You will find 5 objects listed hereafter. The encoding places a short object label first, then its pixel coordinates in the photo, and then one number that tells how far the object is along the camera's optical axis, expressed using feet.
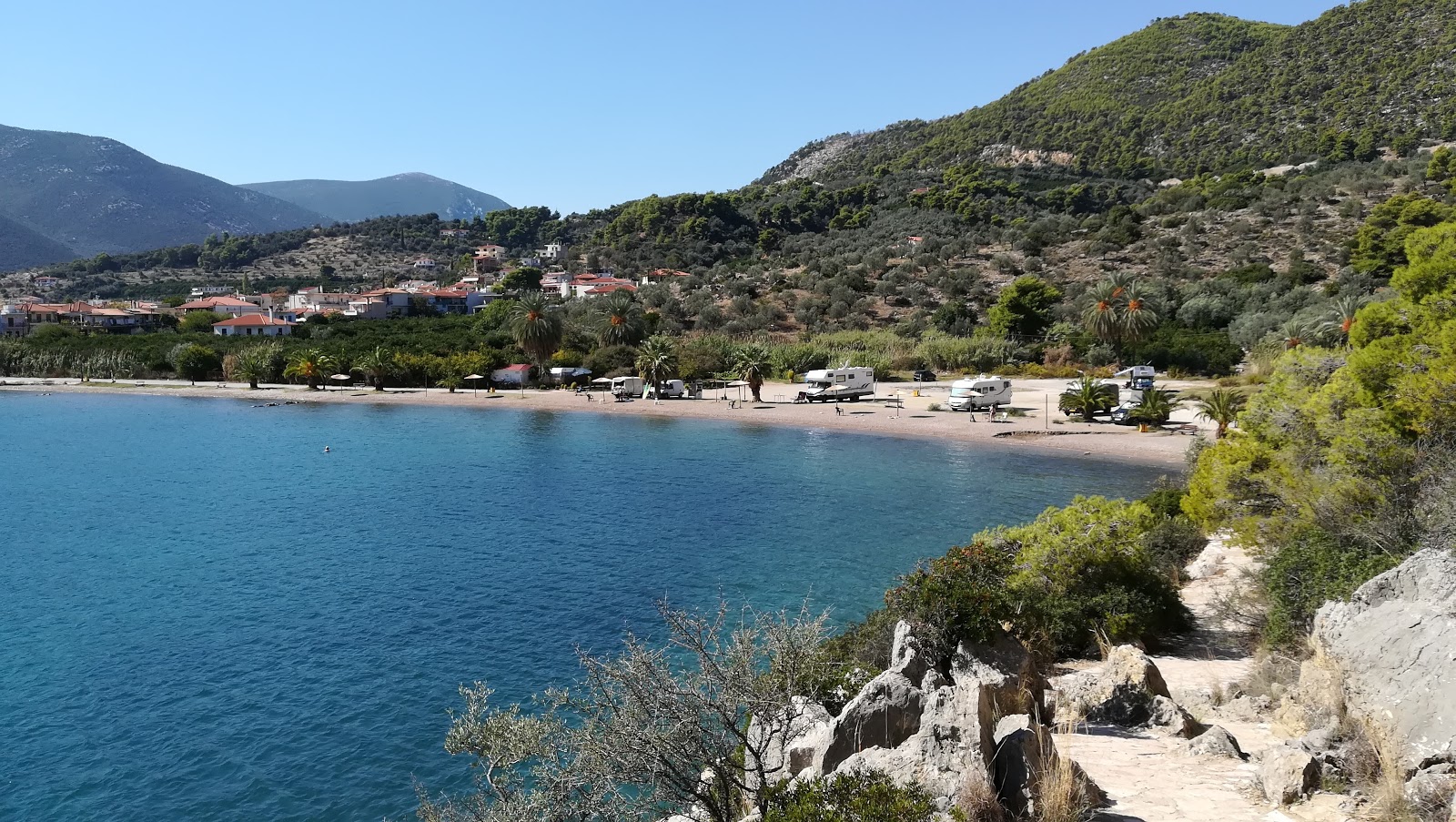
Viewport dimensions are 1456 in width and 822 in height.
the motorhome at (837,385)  196.24
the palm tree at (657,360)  208.44
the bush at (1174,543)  63.30
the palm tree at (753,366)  199.41
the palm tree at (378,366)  241.35
